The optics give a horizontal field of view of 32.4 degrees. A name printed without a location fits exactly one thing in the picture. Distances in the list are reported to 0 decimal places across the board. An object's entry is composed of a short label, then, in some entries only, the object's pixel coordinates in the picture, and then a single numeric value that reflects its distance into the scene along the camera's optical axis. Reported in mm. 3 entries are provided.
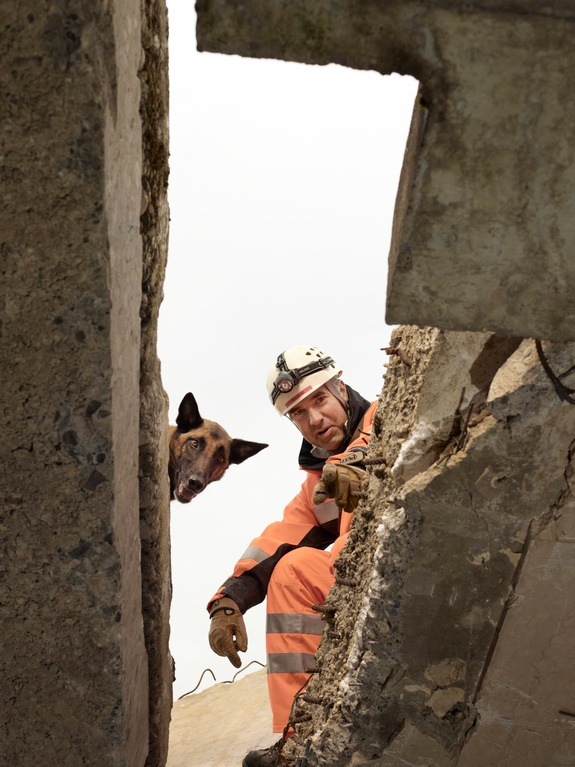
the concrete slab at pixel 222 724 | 3988
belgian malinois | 4715
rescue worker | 3473
